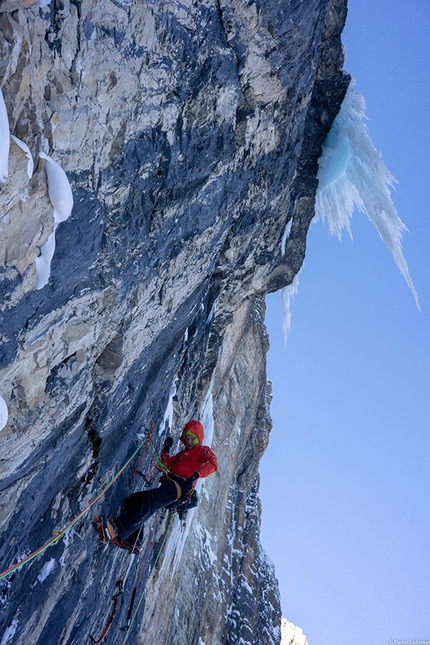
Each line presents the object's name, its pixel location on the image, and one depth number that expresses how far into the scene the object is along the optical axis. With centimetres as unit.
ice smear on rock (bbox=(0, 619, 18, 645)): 395
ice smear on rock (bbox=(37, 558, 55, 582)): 430
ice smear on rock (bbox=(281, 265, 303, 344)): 1060
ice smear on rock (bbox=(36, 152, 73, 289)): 283
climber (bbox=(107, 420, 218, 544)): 535
